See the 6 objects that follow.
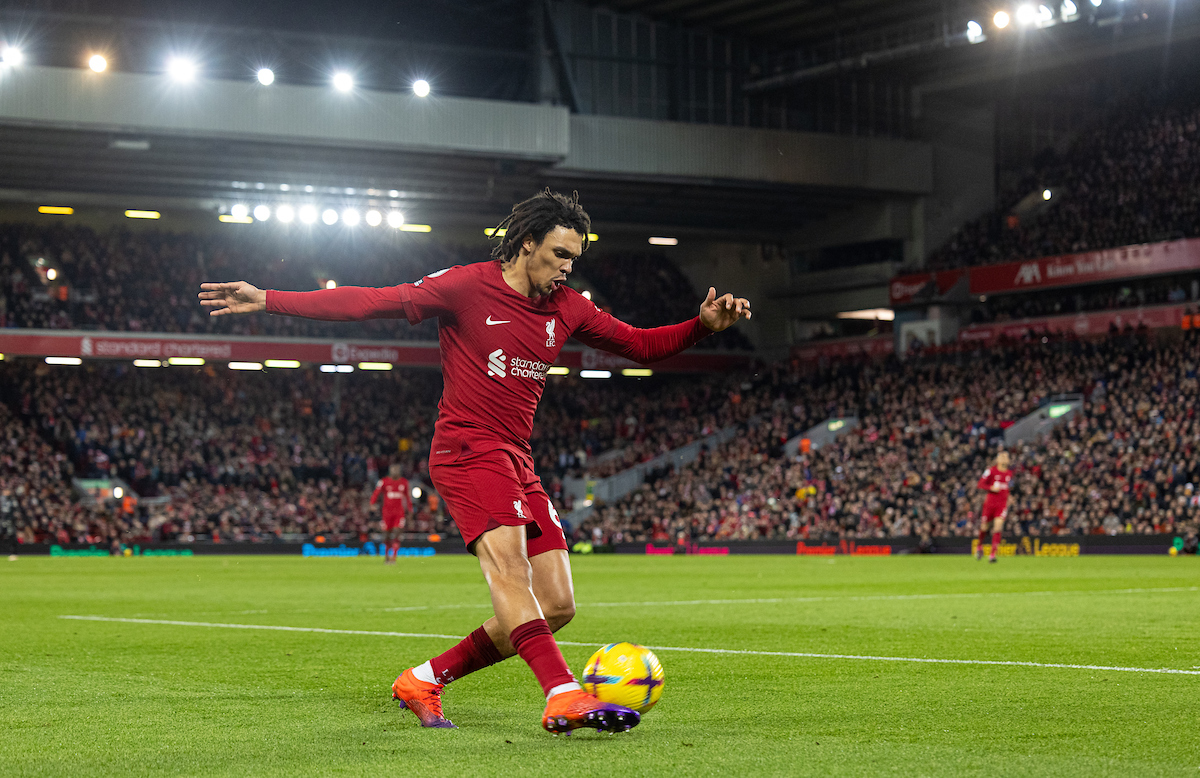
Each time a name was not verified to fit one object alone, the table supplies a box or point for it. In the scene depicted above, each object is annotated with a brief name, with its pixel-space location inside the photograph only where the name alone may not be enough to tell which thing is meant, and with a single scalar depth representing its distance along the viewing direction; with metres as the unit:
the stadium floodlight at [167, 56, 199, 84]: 38.75
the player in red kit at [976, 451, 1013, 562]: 27.59
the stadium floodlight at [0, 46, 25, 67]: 37.41
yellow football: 5.86
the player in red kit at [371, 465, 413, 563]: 32.44
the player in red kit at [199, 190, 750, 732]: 6.00
